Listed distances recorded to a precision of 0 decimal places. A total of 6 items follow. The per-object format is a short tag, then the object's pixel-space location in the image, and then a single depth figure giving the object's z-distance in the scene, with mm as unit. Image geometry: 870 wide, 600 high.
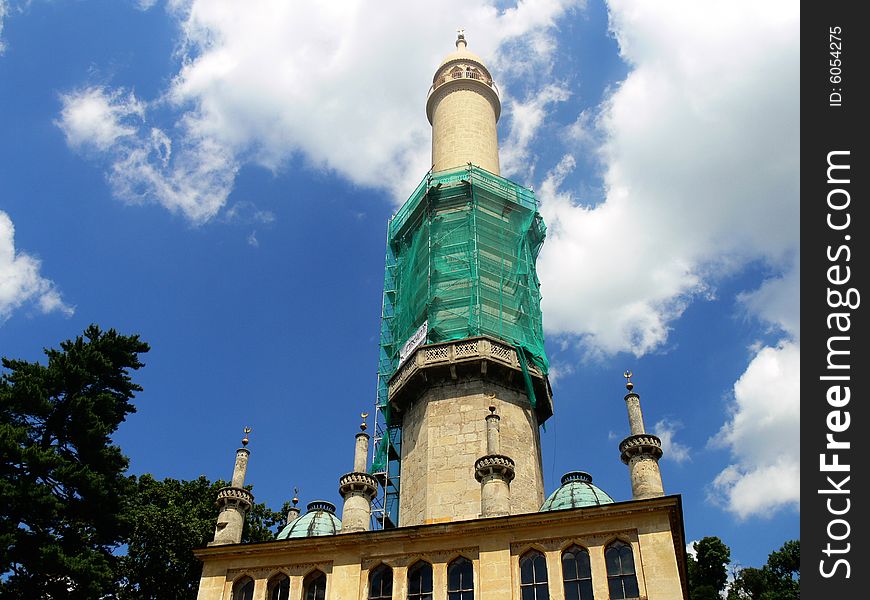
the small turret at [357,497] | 28266
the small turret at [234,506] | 29091
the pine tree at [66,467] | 29797
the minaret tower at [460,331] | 31812
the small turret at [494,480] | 26625
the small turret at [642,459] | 26078
